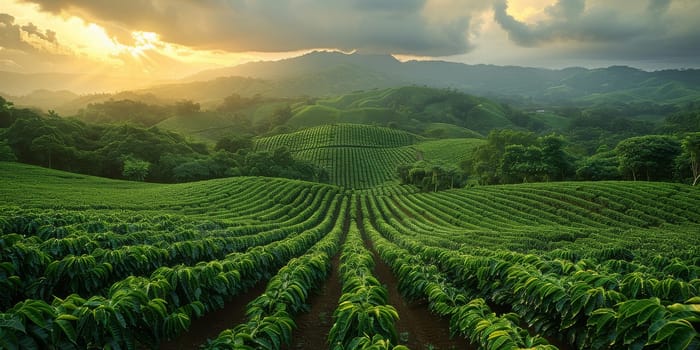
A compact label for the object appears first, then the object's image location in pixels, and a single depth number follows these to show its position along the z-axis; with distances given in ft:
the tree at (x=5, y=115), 228.22
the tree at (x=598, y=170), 178.40
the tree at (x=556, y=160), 187.43
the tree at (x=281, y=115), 591.78
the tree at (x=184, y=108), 543.39
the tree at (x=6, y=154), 157.30
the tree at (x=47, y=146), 184.14
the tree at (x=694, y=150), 136.77
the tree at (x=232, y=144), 322.55
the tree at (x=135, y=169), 195.93
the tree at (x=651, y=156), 162.20
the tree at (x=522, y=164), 190.90
